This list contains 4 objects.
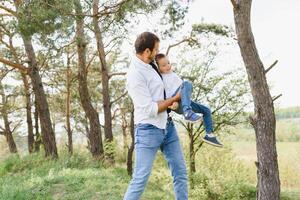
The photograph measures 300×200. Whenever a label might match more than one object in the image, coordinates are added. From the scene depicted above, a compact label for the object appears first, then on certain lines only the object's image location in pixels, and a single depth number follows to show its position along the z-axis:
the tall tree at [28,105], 22.71
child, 4.57
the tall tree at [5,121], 26.91
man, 4.50
